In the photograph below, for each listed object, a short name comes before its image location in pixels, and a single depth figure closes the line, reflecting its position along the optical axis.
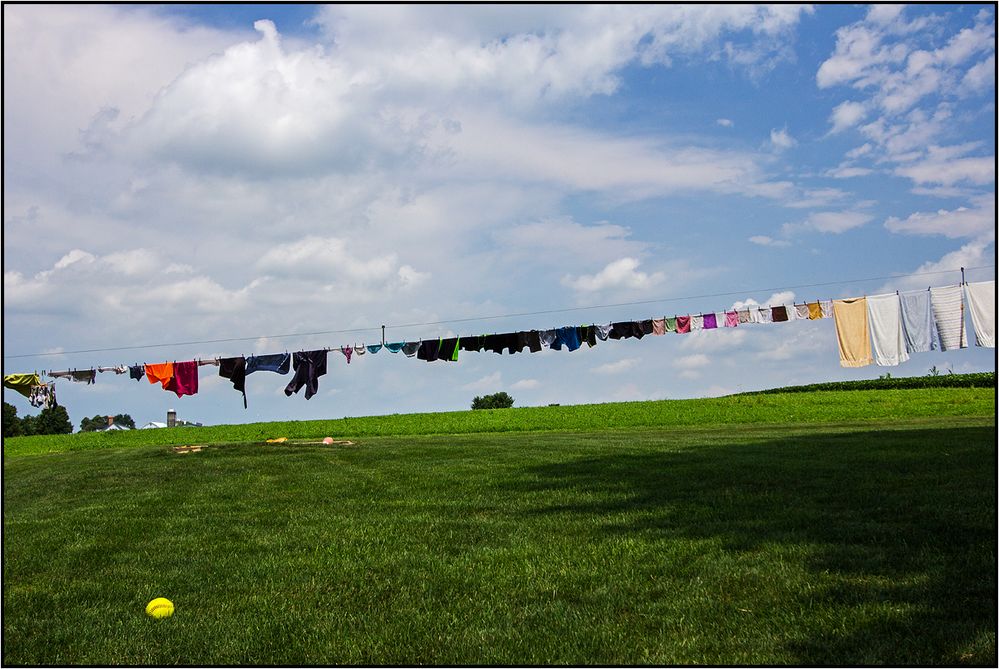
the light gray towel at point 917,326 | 22.39
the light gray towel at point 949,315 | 21.83
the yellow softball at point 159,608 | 6.99
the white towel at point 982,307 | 21.36
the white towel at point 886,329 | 22.83
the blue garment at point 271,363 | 29.84
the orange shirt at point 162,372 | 30.84
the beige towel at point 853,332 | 23.39
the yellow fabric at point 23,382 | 30.73
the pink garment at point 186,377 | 30.80
